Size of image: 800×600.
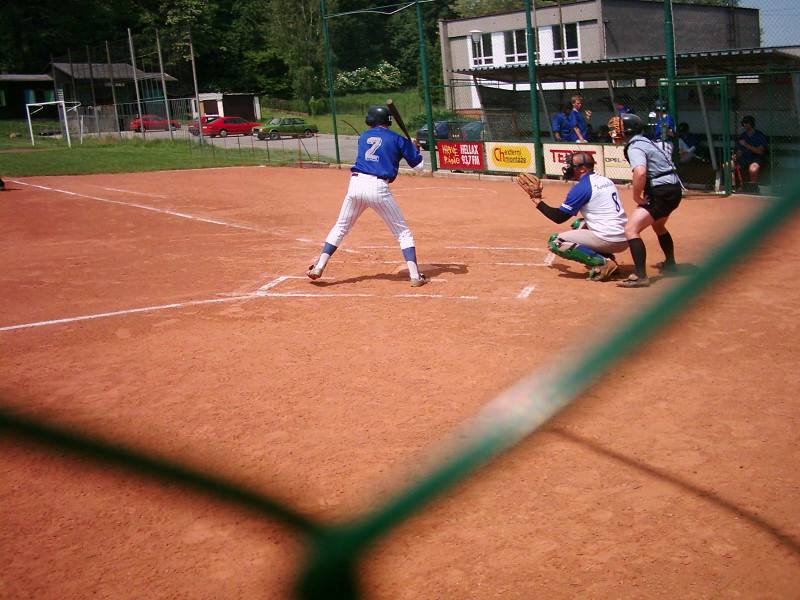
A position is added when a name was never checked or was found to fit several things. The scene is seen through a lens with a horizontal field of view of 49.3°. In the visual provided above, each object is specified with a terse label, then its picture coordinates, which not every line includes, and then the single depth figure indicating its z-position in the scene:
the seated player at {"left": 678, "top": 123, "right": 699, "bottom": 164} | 17.06
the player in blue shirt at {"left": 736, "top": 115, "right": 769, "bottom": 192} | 16.44
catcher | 9.94
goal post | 47.56
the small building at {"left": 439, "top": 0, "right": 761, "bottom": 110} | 35.06
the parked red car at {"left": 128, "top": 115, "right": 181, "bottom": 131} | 47.81
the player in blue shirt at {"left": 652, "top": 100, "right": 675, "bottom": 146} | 16.40
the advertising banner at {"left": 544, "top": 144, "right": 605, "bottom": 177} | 20.02
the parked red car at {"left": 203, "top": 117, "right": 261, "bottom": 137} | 56.12
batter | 10.09
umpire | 9.90
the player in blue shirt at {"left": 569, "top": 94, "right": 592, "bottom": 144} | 20.74
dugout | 18.22
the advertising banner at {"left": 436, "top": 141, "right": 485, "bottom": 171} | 23.70
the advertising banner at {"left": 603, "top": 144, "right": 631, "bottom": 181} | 19.34
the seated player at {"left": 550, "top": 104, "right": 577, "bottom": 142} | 21.39
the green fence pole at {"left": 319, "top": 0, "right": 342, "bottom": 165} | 27.55
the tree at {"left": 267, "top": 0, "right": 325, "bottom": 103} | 76.38
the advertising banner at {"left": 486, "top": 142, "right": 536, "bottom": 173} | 22.17
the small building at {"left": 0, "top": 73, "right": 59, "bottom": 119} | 64.25
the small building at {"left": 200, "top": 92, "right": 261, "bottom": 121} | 65.50
